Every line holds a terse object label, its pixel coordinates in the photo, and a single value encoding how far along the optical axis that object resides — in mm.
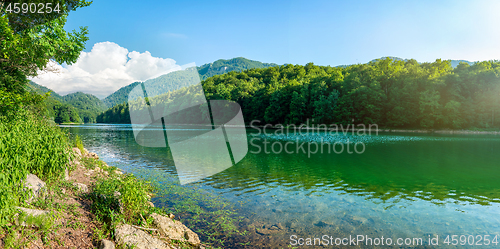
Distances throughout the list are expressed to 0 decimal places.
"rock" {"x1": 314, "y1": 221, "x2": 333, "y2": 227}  7324
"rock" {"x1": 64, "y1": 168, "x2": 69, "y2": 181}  6862
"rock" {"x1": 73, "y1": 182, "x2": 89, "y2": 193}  6438
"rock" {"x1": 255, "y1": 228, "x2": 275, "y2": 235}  6711
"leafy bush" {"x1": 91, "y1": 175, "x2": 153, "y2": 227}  5461
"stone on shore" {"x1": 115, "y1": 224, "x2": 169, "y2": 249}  4594
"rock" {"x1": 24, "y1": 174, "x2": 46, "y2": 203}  4638
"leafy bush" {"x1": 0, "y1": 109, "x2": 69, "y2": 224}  3842
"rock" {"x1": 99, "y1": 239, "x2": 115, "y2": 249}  4182
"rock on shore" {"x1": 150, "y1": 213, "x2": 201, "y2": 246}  5594
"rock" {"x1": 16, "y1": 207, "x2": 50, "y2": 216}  4023
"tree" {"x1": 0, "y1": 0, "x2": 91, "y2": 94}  8086
